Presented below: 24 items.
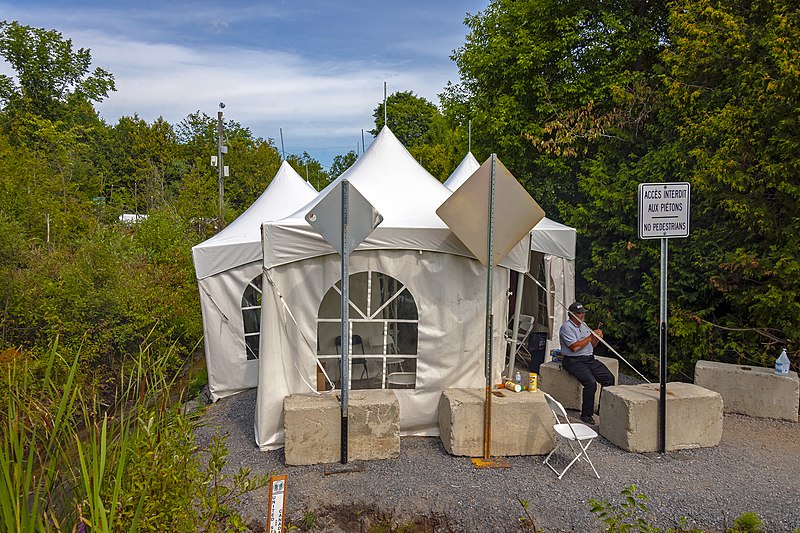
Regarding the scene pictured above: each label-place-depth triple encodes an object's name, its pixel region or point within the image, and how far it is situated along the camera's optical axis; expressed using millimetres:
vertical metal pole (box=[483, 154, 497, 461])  5723
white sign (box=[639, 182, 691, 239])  5840
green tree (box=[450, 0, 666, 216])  12281
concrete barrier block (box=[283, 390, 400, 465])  5645
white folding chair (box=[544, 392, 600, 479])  5379
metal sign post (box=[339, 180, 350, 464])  5480
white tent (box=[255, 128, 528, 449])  6160
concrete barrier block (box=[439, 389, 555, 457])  5891
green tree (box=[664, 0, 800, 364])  7523
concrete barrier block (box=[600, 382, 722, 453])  5953
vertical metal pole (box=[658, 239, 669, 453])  5855
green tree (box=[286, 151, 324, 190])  58988
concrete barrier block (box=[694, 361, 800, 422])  6982
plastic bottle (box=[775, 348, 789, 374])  6934
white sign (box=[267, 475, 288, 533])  3445
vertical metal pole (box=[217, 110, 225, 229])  24836
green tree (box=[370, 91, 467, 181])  37656
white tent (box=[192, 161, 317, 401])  8633
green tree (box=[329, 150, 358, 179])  60619
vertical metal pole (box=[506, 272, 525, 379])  7023
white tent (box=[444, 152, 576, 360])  9211
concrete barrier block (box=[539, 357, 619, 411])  7523
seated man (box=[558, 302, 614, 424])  6883
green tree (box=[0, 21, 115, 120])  25156
